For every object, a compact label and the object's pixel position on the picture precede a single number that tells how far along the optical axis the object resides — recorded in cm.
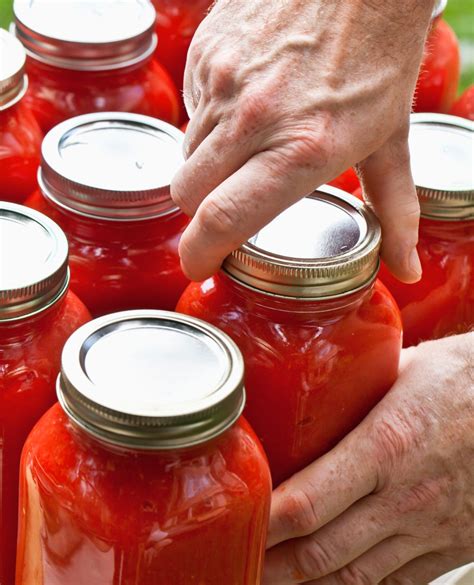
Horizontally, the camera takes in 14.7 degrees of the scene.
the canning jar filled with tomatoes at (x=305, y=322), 72
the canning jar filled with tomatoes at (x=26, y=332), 71
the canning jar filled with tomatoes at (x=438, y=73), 102
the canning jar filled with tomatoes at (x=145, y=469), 66
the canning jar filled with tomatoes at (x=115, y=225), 79
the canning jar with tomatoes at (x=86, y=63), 89
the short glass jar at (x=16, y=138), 84
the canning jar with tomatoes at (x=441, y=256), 81
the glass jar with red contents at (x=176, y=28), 100
